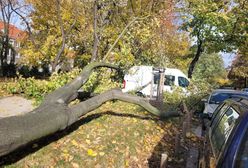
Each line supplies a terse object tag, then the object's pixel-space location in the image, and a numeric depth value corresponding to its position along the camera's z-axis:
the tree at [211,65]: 77.70
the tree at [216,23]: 23.30
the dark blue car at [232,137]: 3.03
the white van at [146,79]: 18.97
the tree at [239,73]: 44.47
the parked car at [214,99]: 14.19
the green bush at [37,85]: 13.91
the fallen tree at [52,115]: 4.58
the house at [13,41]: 52.38
